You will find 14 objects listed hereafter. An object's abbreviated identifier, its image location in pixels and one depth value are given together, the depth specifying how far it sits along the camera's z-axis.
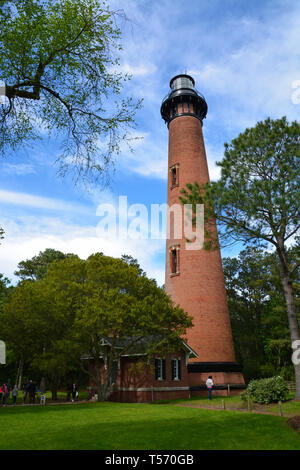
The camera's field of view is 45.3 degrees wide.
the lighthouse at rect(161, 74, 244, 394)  26.83
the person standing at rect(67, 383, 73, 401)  30.01
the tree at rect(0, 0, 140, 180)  9.54
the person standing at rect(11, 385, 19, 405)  24.65
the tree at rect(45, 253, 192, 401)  21.08
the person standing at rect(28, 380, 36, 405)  26.39
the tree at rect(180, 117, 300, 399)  19.53
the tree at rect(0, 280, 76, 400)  24.00
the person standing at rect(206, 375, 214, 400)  22.67
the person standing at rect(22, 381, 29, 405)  26.89
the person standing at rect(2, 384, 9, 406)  23.53
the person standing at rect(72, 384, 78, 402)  28.32
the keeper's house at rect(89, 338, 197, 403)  24.16
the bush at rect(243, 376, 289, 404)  18.77
